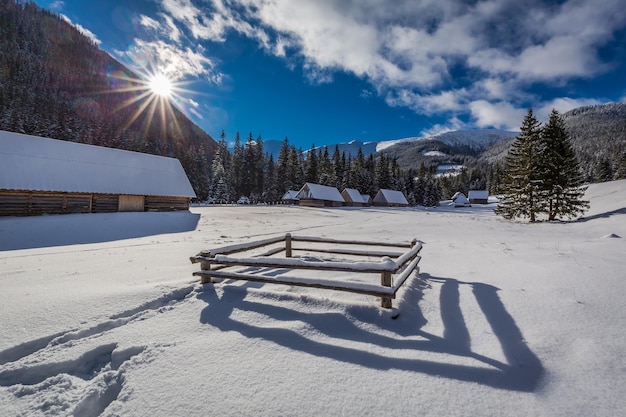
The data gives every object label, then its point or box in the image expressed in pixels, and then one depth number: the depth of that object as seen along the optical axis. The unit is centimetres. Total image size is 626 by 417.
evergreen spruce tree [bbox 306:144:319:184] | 7325
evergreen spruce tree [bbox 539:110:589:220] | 2425
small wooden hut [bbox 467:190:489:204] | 10070
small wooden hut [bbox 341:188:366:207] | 6719
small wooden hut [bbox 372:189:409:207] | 7100
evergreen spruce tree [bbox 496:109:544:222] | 2517
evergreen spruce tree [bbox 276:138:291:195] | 7419
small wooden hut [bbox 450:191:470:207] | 8881
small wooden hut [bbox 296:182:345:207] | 5812
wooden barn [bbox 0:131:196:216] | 2105
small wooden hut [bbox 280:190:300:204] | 6706
